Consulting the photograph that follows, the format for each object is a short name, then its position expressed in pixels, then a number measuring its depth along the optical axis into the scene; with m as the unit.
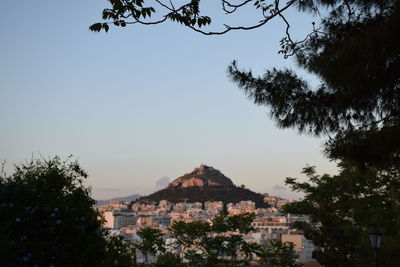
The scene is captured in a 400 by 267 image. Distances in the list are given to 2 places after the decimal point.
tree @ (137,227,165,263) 22.80
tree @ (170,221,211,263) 22.78
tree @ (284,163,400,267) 16.84
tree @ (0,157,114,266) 5.67
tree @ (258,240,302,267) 23.51
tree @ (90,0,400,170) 7.12
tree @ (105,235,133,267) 9.42
